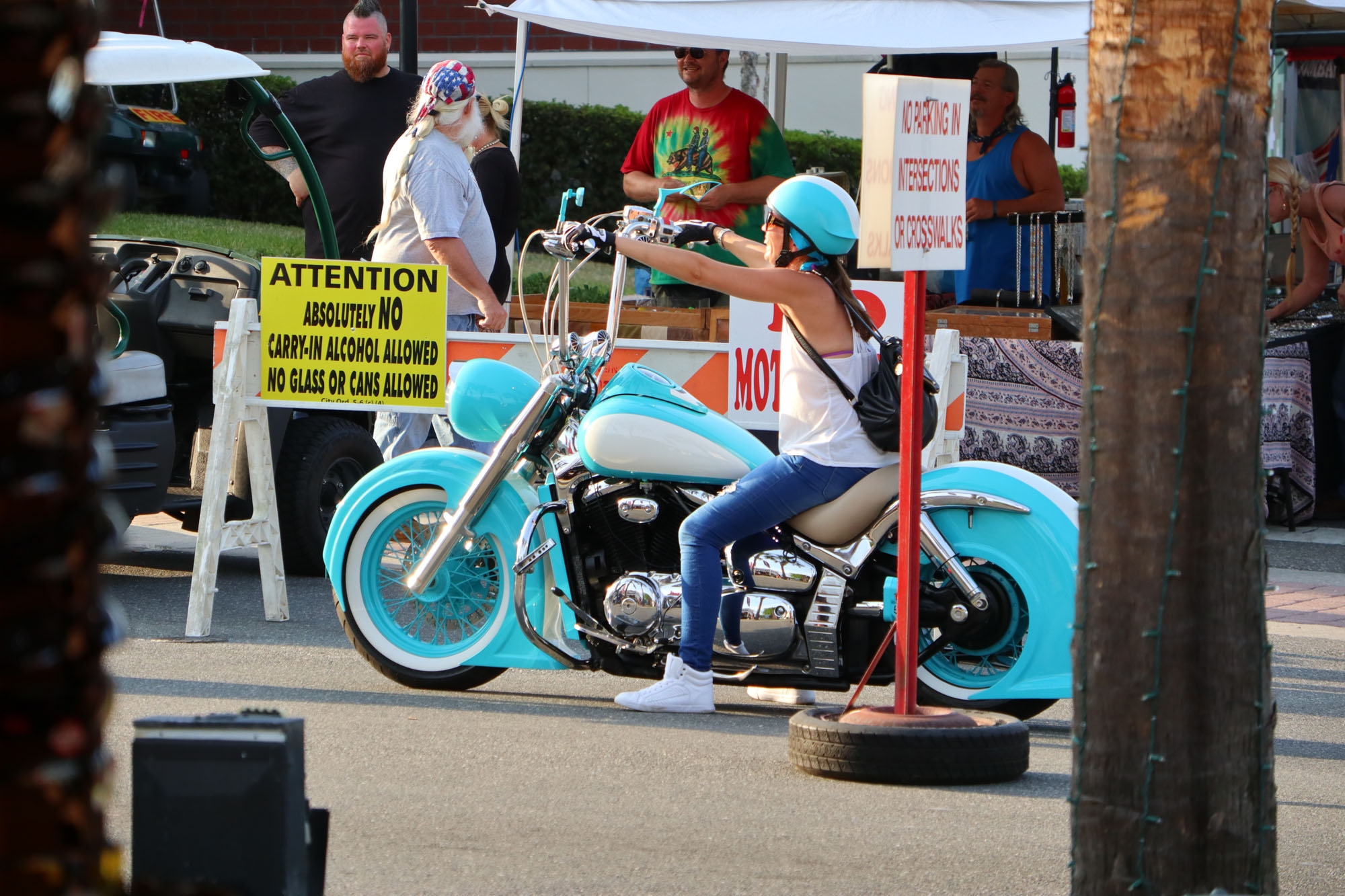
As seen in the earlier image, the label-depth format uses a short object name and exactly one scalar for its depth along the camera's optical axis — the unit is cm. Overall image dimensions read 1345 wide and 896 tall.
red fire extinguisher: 3061
